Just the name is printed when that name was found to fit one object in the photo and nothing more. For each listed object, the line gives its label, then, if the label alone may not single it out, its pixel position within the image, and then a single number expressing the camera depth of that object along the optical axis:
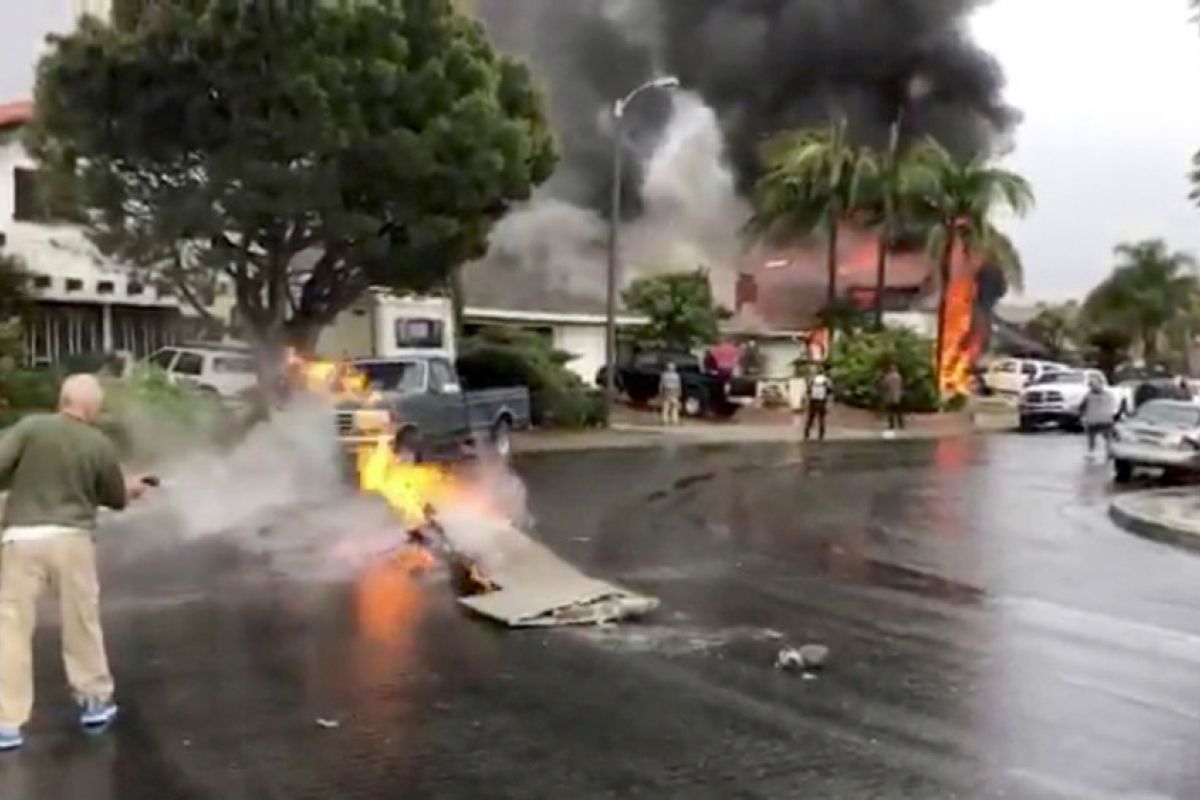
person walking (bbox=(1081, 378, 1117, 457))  32.19
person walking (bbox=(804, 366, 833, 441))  36.62
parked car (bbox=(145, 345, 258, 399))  29.59
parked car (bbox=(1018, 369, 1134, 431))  42.78
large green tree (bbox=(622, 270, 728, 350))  47.16
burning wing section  10.32
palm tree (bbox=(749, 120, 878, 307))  50.41
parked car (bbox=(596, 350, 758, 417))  43.06
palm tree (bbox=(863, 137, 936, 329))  50.31
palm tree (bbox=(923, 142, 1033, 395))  50.66
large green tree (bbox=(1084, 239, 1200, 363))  82.25
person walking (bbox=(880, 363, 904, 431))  40.94
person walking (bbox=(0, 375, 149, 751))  7.06
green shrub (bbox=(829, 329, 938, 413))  45.69
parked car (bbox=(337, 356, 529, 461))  22.67
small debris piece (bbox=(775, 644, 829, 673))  9.01
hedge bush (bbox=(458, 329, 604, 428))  36.28
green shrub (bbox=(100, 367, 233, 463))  21.55
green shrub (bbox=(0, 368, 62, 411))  25.56
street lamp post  35.22
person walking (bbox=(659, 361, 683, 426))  39.53
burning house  52.09
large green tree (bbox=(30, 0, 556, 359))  26.94
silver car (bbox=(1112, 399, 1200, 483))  25.44
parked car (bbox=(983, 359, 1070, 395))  57.72
